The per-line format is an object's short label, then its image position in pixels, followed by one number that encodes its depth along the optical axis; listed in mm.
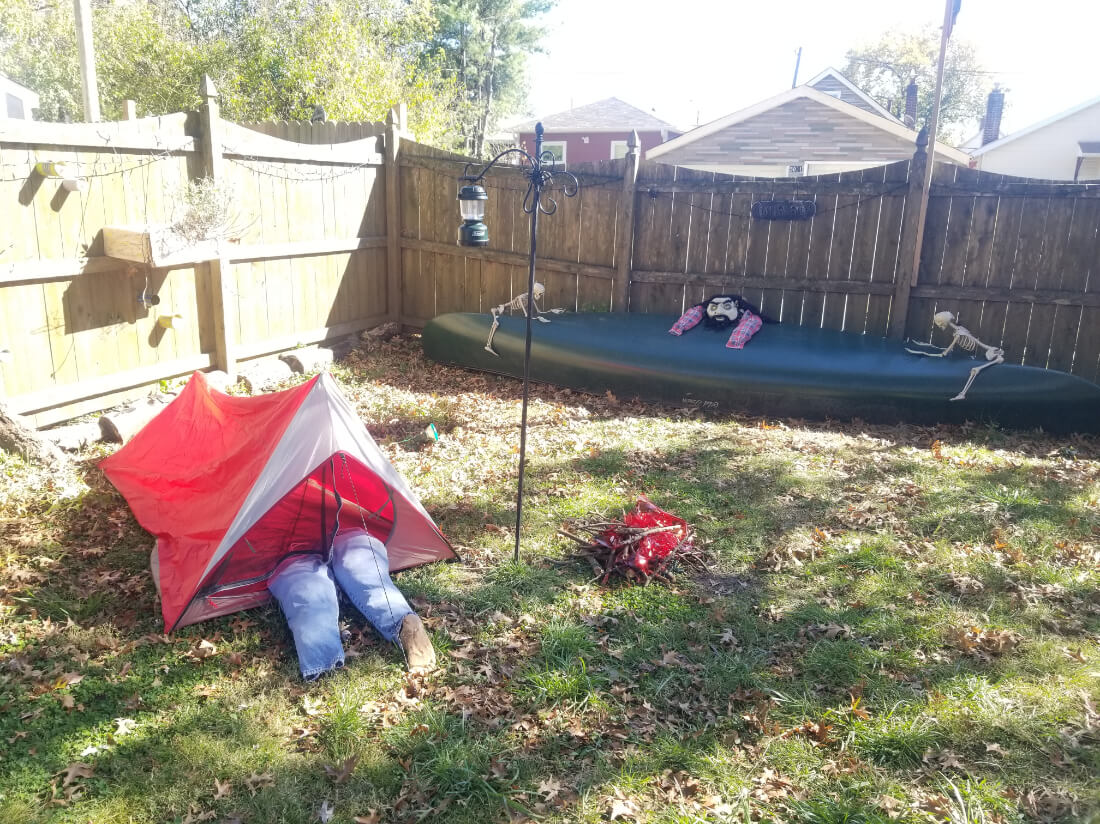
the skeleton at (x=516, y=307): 8325
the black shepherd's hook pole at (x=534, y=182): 4129
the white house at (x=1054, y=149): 20703
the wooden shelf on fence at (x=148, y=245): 5918
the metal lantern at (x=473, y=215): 4359
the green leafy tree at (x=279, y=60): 14273
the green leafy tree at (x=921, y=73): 35906
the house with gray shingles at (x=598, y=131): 28219
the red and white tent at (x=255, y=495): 3869
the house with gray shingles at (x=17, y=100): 24344
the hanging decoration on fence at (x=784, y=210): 7840
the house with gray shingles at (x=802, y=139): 17328
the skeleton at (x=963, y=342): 6938
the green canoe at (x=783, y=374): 6613
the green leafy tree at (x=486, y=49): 26147
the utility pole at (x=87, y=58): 9758
